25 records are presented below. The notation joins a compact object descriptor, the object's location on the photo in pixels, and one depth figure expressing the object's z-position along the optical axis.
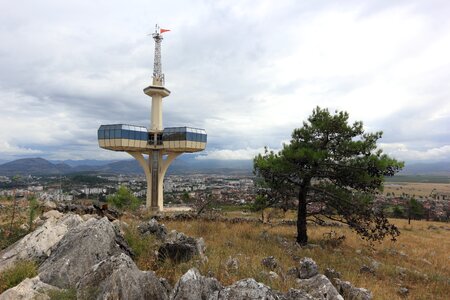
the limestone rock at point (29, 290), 5.03
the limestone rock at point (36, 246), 7.44
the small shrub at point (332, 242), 16.34
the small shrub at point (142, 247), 7.48
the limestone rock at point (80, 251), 6.18
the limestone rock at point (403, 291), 8.62
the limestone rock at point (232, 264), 7.04
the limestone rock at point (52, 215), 12.66
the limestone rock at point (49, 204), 16.81
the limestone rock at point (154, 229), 11.05
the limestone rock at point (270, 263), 8.30
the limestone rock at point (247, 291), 4.52
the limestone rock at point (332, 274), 8.14
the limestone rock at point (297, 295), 4.88
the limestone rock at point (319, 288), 5.37
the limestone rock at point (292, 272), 7.69
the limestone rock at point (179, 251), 7.79
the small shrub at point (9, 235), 9.17
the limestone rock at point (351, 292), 6.14
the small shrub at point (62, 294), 5.25
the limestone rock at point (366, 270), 10.57
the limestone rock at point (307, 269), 7.54
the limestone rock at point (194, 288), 4.90
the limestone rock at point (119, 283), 5.01
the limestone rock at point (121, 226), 9.56
